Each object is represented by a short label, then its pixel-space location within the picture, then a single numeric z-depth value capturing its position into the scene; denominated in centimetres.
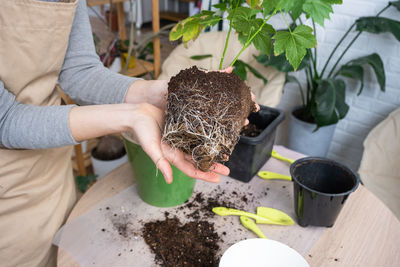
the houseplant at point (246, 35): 59
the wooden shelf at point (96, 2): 149
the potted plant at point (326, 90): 139
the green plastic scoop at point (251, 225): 71
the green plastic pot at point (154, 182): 74
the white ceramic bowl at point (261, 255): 57
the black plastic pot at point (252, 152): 84
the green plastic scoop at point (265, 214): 74
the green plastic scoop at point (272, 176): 90
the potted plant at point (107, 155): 173
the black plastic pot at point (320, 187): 69
